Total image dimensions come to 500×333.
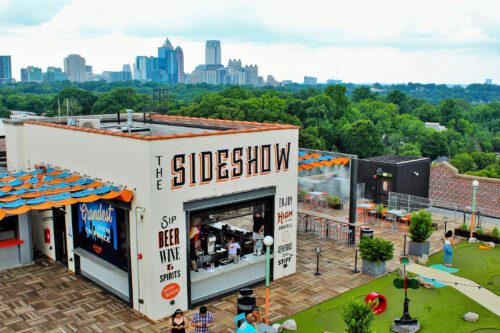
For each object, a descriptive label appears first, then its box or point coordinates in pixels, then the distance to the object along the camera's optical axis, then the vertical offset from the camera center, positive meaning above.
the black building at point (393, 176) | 29.06 -5.13
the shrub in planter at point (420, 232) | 21.05 -5.92
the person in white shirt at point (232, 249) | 17.02 -5.41
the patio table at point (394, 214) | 25.33 -6.32
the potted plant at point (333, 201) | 28.41 -6.30
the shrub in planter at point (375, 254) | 18.31 -5.98
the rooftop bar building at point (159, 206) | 14.67 -3.69
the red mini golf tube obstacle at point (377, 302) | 15.09 -6.42
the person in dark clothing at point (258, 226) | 18.12 -5.02
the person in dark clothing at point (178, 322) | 12.76 -5.89
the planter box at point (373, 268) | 18.66 -6.62
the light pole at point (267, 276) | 13.20 -5.09
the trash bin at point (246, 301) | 14.34 -6.05
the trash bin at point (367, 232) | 20.94 -5.91
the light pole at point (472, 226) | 22.77 -6.23
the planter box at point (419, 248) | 21.17 -6.66
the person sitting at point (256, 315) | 13.55 -6.14
